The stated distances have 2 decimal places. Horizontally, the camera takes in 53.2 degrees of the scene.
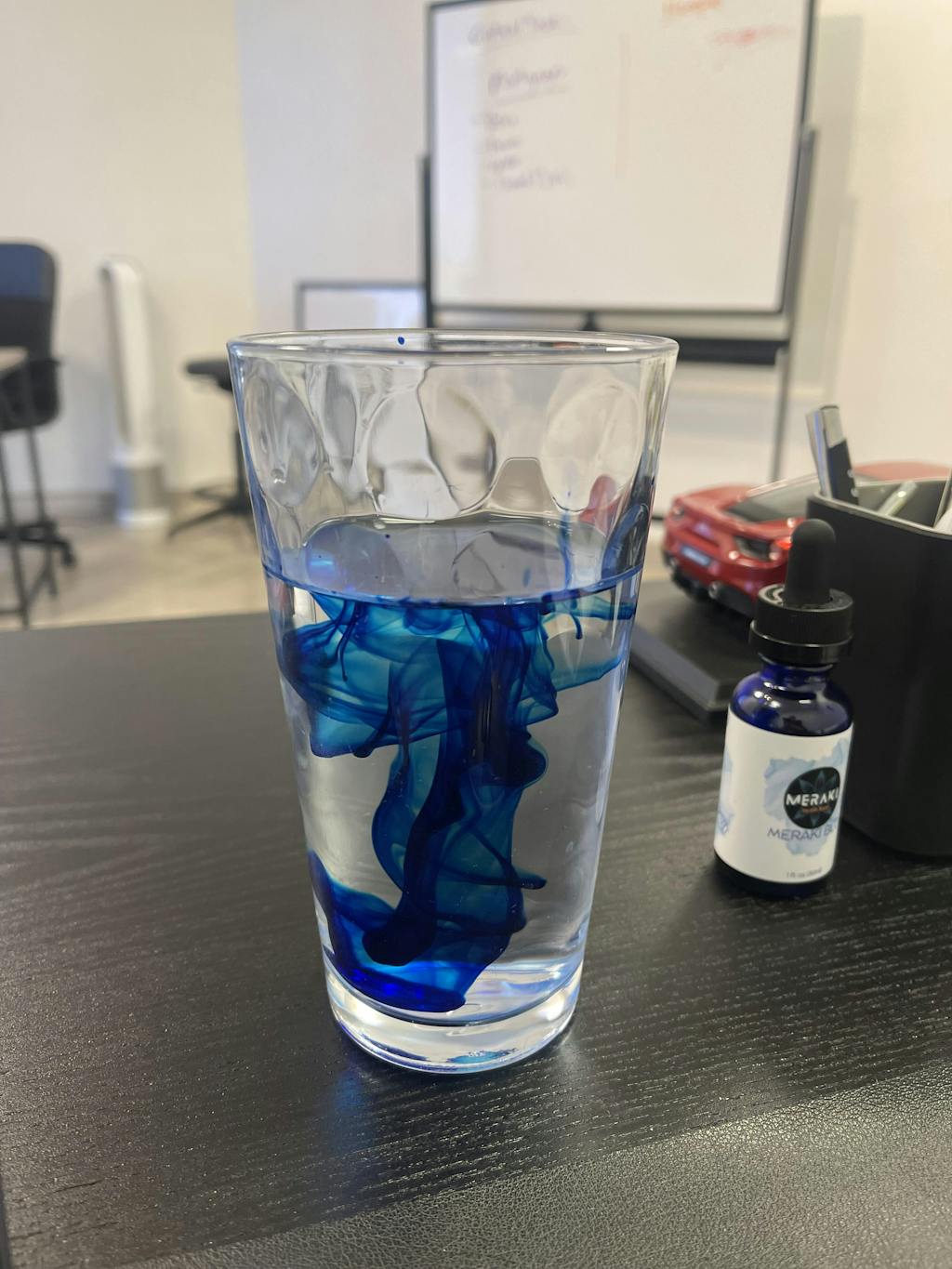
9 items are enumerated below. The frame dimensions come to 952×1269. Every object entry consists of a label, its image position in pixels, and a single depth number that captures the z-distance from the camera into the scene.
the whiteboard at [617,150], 1.77
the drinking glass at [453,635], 0.22
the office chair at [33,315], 2.12
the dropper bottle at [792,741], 0.31
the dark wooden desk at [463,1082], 0.21
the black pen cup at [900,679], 0.34
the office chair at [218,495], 2.33
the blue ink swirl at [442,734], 0.23
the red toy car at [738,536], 0.52
